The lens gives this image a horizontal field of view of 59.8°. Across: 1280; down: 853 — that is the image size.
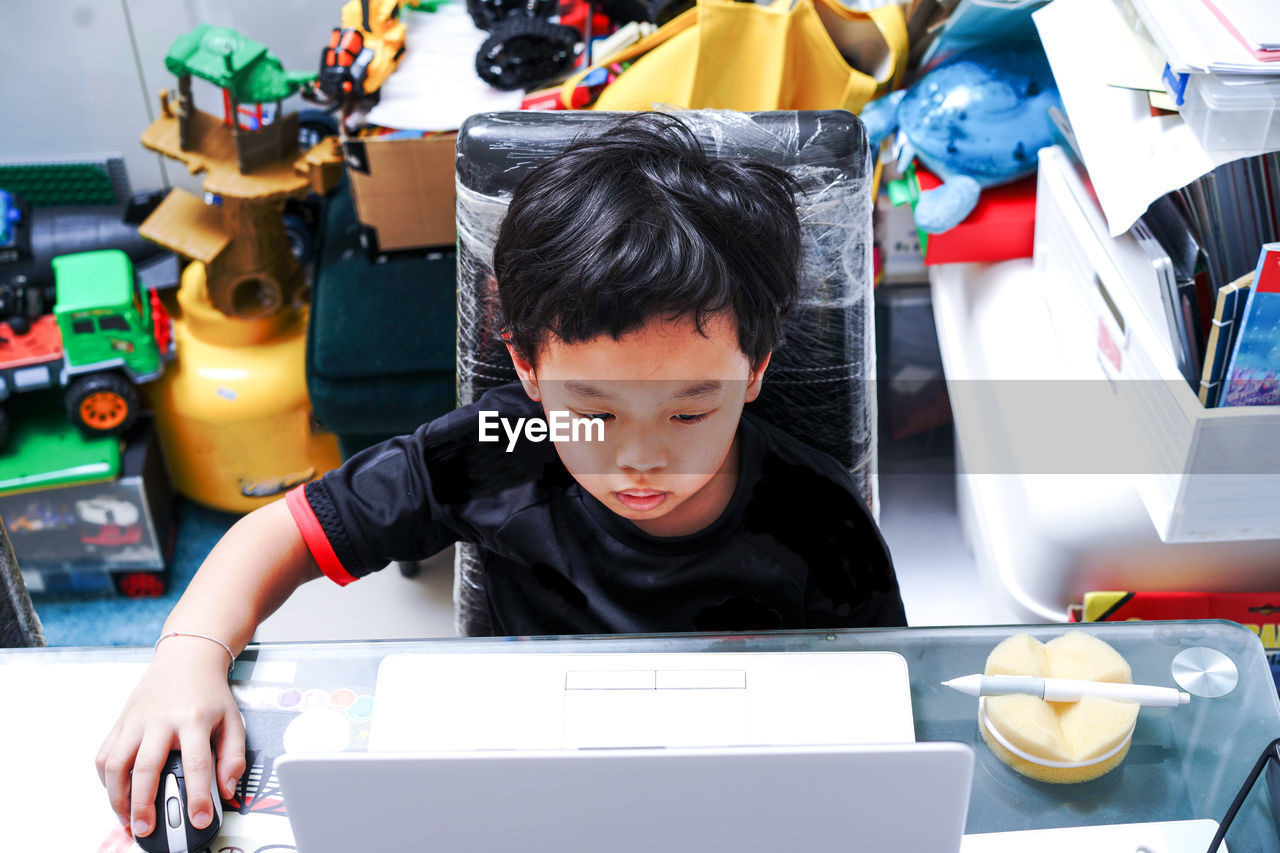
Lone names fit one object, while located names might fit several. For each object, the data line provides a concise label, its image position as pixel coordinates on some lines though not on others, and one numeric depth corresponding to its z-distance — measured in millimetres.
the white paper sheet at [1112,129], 926
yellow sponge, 709
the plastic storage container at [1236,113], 806
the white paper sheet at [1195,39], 803
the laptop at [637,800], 526
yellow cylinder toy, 1801
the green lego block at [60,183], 2047
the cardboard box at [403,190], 1602
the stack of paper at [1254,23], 803
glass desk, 710
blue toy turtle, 1323
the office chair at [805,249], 912
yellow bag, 1332
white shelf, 1150
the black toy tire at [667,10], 1603
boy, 741
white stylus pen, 713
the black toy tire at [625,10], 1702
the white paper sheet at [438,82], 1582
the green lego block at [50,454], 1714
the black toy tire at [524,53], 1575
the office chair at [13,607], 888
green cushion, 1595
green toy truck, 1693
